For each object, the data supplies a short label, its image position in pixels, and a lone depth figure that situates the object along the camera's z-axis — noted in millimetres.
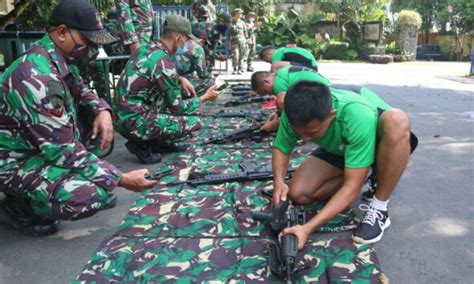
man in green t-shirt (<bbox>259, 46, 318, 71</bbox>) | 4895
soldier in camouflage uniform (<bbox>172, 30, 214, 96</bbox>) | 6996
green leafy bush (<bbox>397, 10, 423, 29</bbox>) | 23606
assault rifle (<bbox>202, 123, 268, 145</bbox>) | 4598
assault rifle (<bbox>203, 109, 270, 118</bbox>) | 5727
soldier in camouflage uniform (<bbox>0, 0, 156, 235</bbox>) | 2396
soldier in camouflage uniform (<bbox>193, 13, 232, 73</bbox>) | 9531
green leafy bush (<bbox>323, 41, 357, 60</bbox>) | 23453
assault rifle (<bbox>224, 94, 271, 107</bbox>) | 6828
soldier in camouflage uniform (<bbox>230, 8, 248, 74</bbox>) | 12547
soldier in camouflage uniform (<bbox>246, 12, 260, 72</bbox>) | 13745
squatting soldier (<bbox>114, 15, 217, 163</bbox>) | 4016
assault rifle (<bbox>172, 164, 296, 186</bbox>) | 3373
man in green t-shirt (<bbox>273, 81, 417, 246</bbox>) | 2201
